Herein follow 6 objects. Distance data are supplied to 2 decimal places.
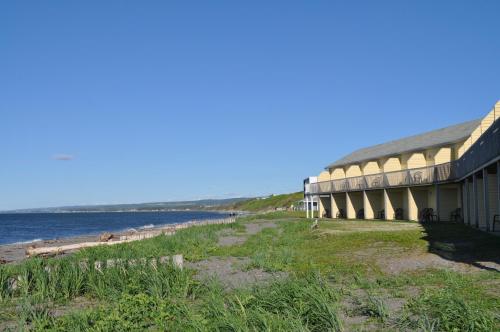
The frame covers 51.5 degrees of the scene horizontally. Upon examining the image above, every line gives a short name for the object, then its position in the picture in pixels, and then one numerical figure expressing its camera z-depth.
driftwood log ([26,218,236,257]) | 25.38
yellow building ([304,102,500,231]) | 23.33
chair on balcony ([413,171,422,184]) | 32.31
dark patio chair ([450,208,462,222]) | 30.54
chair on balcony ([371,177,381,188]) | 37.42
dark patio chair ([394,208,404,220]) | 36.72
